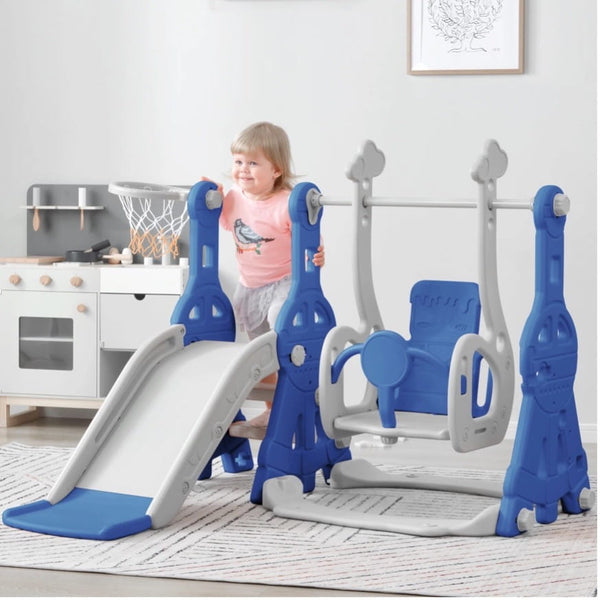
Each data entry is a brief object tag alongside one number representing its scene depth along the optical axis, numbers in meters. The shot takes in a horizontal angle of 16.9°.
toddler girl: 6.07
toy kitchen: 7.53
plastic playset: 4.99
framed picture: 7.33
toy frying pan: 7.81
